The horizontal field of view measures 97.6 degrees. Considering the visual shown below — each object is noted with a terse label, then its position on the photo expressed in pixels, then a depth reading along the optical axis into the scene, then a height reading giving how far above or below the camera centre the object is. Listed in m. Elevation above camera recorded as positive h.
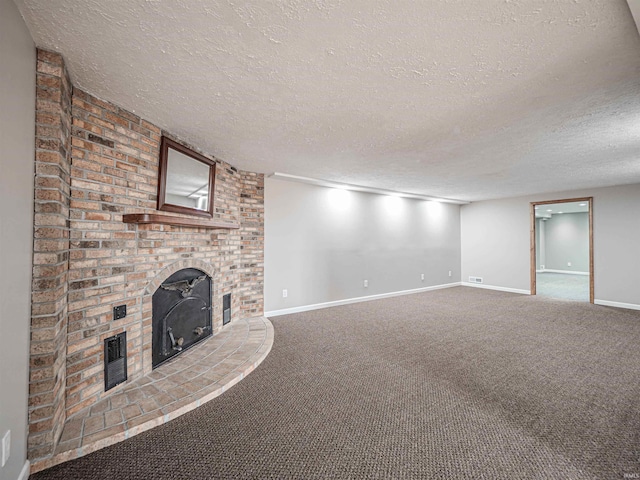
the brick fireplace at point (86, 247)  1.55 -0.04
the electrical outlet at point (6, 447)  1.25 -0.94
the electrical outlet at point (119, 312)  2.18 -0.56
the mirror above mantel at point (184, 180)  2.61 +0.64
